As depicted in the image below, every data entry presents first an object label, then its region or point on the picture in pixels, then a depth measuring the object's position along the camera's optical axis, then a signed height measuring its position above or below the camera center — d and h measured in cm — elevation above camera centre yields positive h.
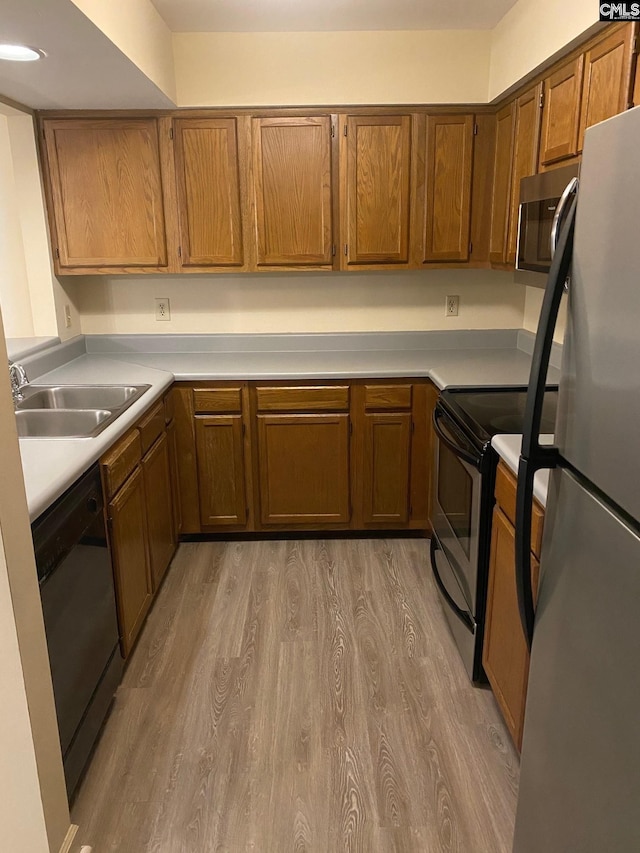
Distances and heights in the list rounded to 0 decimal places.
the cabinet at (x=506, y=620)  168 -103
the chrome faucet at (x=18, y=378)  234 -45
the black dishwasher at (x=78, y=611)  159 -96
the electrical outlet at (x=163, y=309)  340 -31
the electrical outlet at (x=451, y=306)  343 -31
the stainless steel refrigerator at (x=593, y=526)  89 -43
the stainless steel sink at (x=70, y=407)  238 -60
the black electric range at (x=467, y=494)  200 -83
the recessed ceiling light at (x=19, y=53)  200 +62
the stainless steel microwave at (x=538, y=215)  207 +10
